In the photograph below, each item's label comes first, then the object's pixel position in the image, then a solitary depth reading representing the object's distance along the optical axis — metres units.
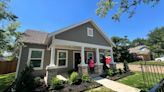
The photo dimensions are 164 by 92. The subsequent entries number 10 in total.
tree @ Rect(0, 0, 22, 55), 6.67
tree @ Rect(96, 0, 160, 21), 5.09
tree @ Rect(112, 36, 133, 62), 17.21
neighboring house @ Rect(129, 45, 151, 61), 24.68
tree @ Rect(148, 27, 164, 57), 27.12
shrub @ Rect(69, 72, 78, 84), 5.59
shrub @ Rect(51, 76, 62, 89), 5.07
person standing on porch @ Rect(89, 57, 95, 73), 8.02
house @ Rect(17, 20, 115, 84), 6.71
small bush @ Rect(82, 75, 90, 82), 5.93
